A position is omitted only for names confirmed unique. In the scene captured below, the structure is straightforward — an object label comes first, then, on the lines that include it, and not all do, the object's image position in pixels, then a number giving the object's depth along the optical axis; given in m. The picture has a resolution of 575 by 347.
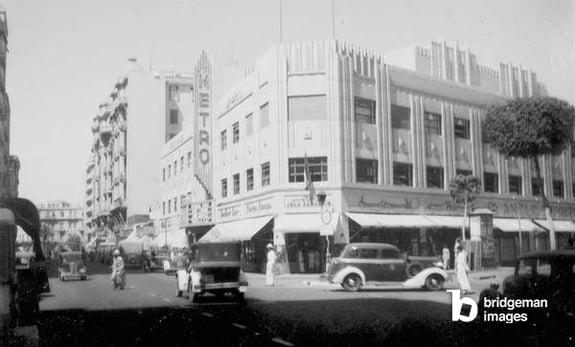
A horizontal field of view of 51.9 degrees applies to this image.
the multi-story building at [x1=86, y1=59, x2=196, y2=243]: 52.31
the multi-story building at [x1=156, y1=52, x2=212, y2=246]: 36.56
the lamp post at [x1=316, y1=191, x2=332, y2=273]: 30.08
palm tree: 28.70
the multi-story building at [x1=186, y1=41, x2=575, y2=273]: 29.30
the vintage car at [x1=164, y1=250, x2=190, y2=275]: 35.07
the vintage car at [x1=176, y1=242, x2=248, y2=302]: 19.64
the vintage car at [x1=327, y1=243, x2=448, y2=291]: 22.91
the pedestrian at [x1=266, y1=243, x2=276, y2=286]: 27.06
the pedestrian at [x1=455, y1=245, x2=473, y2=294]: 19.24
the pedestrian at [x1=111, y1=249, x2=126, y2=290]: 25.83
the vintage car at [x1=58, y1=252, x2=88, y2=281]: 33.56
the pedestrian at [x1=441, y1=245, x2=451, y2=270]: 26.96
